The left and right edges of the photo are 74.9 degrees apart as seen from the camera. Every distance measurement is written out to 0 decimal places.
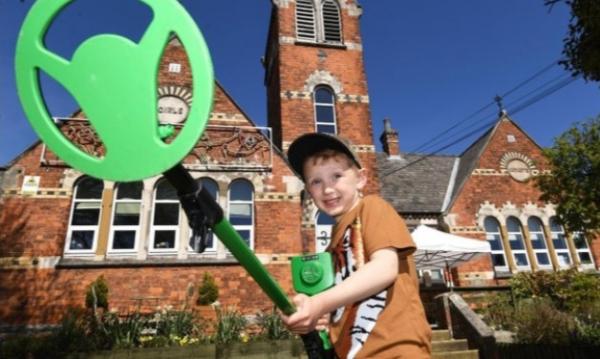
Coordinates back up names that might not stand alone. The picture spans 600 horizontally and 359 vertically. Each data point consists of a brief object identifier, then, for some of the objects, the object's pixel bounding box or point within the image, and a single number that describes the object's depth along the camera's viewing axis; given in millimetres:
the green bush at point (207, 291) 10203
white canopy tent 11062
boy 1487
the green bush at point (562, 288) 12172
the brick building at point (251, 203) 10344
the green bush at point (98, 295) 9656
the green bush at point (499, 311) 10512
